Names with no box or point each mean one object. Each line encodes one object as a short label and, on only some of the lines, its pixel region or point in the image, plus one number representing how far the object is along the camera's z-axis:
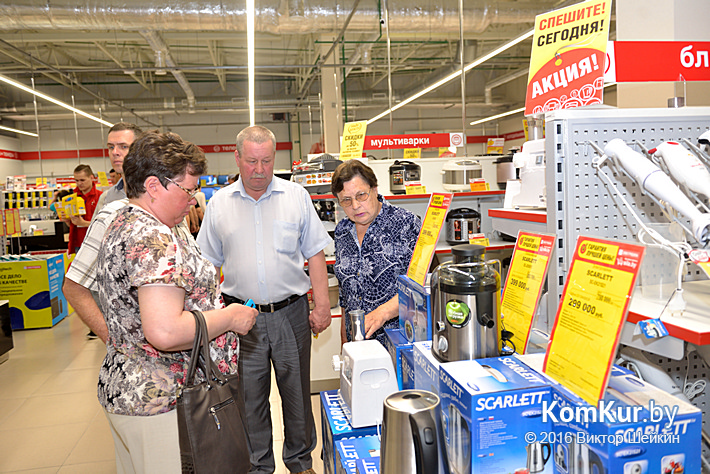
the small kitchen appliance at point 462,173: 4.79
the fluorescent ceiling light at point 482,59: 7.32
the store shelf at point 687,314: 1.04
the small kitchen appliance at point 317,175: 4.71
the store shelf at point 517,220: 1.64
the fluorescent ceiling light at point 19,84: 8.61
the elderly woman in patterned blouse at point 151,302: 1.56
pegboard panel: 1.50
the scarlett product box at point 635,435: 0.94
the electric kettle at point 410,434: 1.03
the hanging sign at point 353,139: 5.63
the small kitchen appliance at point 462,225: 4.61
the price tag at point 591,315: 1.00
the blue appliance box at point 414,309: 1.65
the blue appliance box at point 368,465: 1.29
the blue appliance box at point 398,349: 1.68
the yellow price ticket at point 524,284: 1.37
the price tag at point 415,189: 4.71
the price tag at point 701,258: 1.13
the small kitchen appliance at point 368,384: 1.53
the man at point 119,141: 2.74
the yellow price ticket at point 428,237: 1.82
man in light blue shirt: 2.82
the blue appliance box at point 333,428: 1.54
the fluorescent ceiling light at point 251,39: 5.56
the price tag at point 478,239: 4.37
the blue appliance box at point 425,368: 1.30
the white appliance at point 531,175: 1.77
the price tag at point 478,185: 4.66
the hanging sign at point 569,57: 1.65
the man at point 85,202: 6.69
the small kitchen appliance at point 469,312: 1.31
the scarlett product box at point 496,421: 1.04
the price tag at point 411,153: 7.00
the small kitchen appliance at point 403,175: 4.81
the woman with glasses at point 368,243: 2.47
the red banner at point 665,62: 1.75
